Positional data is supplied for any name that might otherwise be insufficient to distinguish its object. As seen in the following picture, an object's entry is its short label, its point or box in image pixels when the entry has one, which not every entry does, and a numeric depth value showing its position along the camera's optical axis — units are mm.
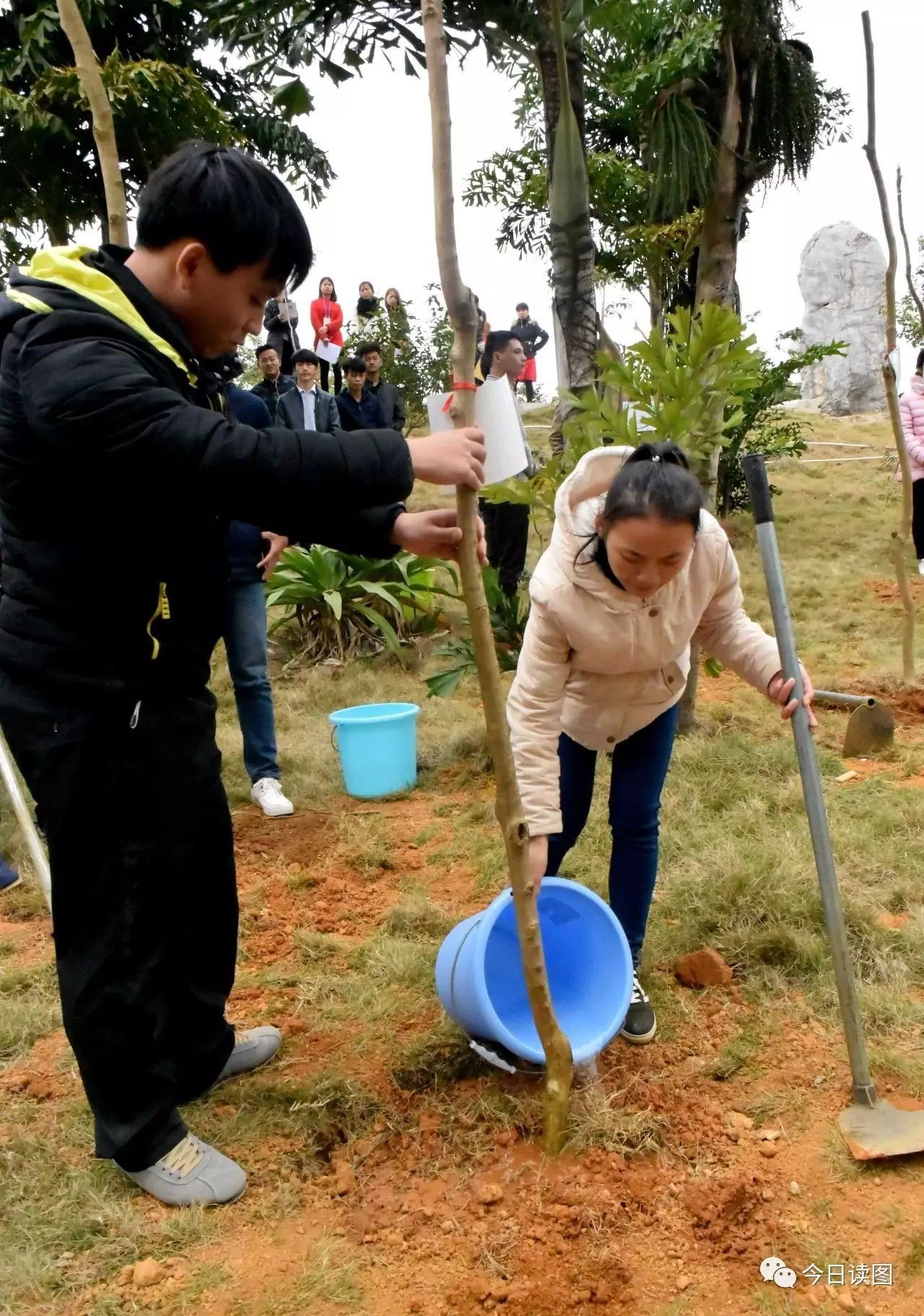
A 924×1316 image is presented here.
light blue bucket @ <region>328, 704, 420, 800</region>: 3998
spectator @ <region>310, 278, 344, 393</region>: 9875
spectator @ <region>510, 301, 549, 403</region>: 13758
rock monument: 21812
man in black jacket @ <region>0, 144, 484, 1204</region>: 1389
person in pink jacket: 6750
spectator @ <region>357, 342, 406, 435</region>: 7211
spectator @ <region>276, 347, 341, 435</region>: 5297
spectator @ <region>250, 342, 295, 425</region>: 5605
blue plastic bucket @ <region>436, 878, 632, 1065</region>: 1913
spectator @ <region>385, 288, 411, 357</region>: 11797
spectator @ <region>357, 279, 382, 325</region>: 11500
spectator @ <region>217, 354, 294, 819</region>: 3701
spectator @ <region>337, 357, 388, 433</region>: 6695
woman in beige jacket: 1808
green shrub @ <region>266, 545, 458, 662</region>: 5984
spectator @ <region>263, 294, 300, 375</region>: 7332
